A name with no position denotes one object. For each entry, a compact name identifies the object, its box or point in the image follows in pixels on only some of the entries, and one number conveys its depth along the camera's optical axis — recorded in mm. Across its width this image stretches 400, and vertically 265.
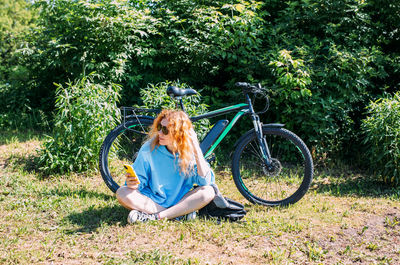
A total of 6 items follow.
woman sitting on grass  3354
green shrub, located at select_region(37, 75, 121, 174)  4566
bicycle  3893
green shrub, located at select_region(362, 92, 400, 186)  4449
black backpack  3494
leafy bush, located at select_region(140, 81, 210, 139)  5016
